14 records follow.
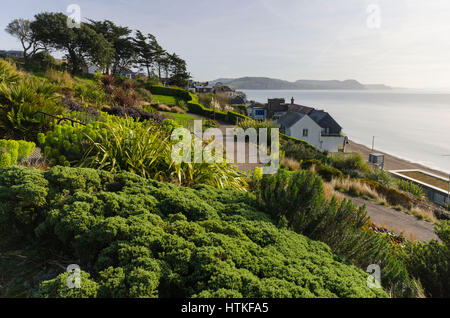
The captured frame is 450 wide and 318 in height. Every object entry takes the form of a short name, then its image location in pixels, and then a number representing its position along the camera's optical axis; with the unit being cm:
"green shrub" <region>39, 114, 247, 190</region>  436
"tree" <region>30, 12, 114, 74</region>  2902
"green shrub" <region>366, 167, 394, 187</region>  1572
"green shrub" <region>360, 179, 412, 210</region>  1009
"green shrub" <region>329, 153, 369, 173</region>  1771
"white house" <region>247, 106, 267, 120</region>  5184
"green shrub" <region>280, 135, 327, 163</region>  1344
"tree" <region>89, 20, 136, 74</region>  4034
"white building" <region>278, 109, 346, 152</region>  3728
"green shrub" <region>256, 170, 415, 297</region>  280
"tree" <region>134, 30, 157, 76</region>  4653
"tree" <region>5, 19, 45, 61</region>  3478
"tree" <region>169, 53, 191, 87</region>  4275
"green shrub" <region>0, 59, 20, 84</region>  742
